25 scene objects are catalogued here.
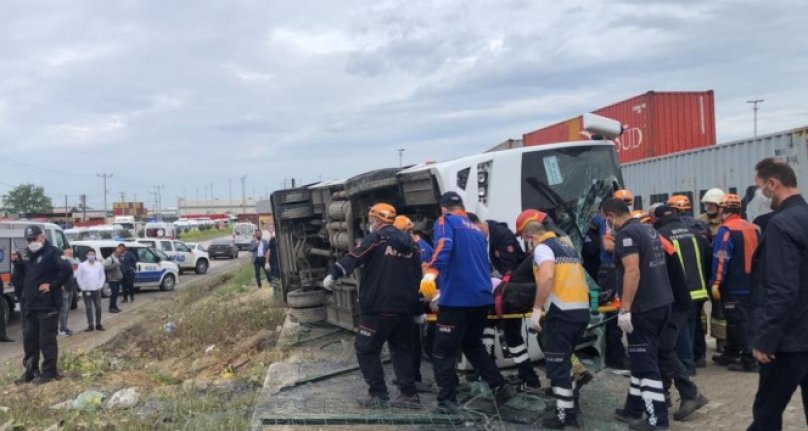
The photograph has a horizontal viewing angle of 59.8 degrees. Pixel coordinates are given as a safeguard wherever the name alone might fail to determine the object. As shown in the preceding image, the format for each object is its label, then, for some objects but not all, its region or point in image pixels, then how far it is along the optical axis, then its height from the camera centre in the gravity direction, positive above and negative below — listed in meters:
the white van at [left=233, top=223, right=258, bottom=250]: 49.07 -1.05
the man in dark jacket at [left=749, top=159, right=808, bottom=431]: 3.68 -0.54
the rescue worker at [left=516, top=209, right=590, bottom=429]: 5.13 -0.73
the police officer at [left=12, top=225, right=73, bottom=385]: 8.60 -0.91
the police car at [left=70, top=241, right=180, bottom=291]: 21.94 -1.45
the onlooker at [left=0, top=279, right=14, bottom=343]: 13.38 -2.00
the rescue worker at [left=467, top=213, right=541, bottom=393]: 6.07 -0.54
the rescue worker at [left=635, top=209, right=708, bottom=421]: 5.52 -1.10
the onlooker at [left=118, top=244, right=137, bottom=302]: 19.17 -1.38
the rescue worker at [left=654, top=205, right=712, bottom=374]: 6.60 -0.49
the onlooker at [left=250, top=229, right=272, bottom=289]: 19.33 -1.00
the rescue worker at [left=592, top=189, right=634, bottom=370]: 6.49 -0.72
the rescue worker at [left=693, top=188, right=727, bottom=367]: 7.28 -1.16
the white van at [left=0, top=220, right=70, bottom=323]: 14.21 -0.40
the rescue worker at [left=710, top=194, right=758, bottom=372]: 6.71 -0.62
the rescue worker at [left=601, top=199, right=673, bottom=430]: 5.12 -0.73
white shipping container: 10.53 +0.66
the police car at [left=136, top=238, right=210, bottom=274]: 29.67 -1.46
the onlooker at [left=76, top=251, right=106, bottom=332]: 14.21 -1.16
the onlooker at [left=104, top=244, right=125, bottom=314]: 17.14 -1.21
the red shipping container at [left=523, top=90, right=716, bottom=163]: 15.41 +1.86
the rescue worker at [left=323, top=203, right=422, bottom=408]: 5.90 -0.66
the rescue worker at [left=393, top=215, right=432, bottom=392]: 6.23 -1.11
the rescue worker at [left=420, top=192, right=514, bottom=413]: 5.55 -0.57
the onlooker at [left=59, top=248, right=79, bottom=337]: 14.04 -1.70
